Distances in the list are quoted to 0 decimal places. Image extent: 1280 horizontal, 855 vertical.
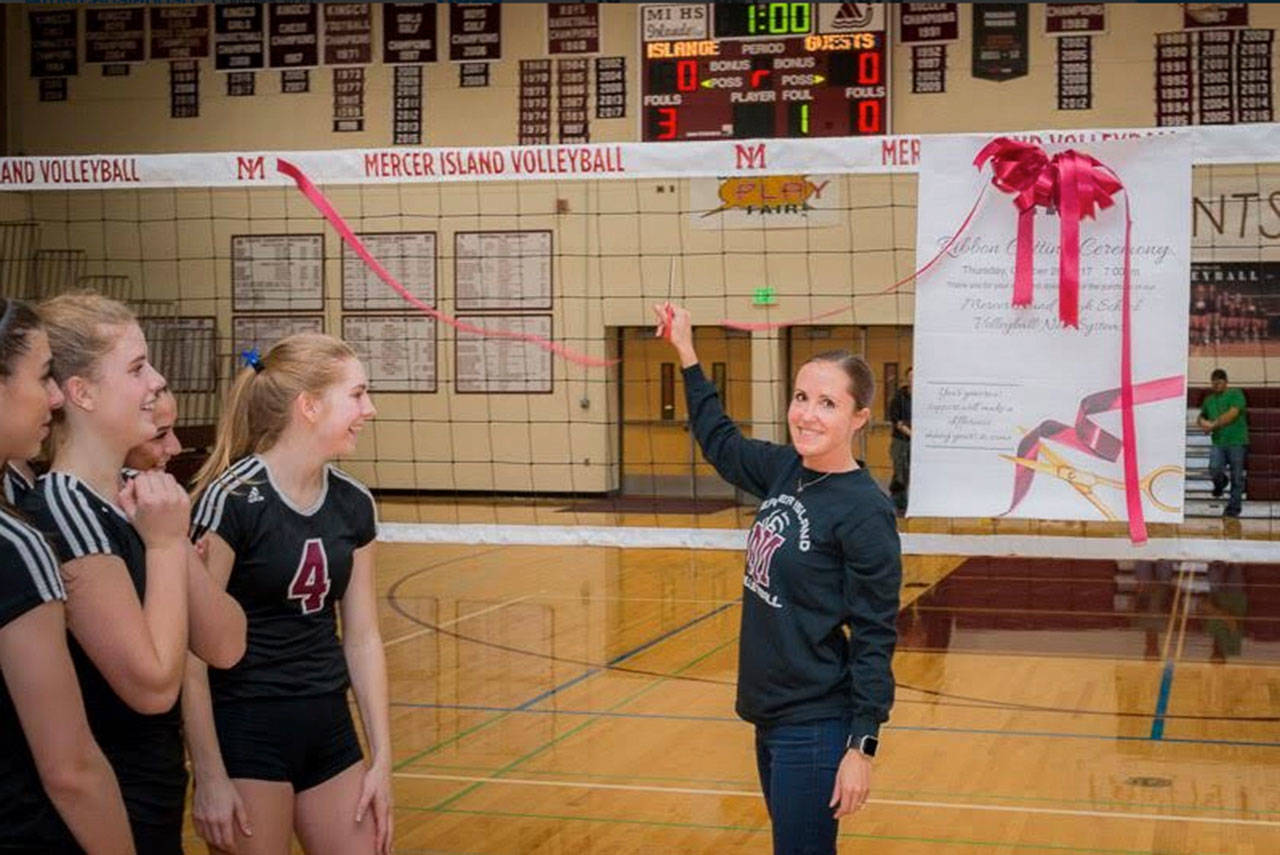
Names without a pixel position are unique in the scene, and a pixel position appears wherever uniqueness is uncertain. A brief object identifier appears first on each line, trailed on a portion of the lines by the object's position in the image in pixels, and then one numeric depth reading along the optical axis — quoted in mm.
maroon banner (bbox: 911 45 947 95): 15859
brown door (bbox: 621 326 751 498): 16922
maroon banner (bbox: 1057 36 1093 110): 15555
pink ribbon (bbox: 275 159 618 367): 5809
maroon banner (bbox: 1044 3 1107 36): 15500
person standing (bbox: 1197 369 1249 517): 14852
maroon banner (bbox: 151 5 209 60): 17609
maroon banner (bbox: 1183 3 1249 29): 15047
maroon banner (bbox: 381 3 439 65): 17125
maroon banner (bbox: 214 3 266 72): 17453
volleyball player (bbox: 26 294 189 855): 2205
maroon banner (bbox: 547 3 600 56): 16562
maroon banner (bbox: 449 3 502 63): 17000
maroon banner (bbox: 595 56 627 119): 16500
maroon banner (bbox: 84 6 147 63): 17656
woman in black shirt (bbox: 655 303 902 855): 3160
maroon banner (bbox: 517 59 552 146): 16859
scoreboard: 15070
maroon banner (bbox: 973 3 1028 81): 15766
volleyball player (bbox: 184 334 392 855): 2943
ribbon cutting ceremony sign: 4883
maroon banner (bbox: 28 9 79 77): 17922
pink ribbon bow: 4879
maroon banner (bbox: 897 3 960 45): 15812
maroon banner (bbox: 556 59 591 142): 16641
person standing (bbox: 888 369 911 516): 14781
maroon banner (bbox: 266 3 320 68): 17328
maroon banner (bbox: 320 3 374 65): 17188
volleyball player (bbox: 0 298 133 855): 1996
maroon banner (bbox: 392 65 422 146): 17219
